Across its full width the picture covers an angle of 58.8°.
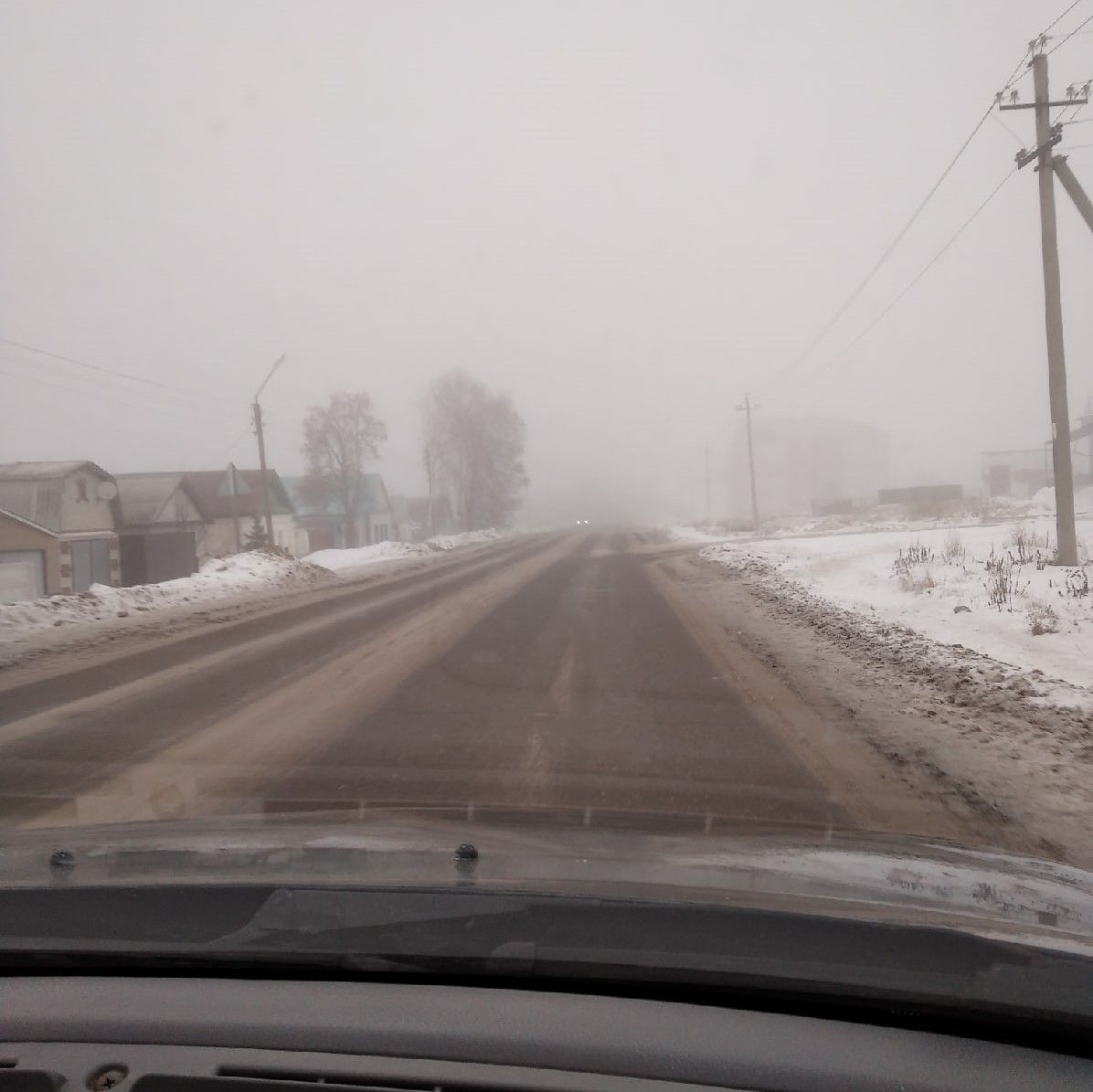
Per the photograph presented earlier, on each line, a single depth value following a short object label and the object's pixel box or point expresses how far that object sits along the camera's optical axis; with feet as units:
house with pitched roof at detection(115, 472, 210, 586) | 153.07
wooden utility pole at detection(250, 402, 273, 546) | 110.11
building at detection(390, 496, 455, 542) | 254.68
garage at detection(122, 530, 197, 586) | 152.25
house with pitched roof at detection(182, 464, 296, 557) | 181.57
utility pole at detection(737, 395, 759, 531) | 182.30
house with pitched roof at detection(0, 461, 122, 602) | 128.88
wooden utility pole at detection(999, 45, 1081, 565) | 50.21
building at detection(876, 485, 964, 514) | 204.54
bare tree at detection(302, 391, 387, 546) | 212.02
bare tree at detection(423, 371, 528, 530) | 234.58
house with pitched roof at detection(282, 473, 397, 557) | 224.94
